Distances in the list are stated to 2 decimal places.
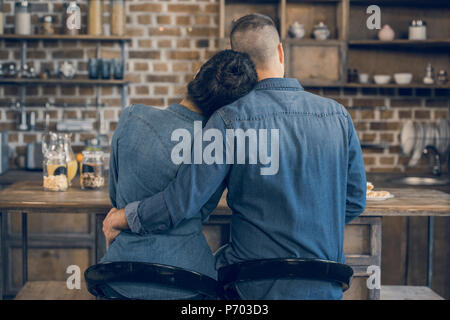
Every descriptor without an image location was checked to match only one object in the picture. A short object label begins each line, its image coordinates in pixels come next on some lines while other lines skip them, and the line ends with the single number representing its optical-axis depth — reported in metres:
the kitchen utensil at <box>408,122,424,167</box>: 3.73
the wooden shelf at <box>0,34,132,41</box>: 3.73
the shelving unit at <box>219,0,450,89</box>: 3.68
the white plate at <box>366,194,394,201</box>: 2.20
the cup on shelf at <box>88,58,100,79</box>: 3.74
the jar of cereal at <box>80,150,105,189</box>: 2.38
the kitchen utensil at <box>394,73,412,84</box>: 3.75
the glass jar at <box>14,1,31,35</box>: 3.78
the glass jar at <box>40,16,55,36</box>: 3.78
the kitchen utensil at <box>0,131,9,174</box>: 3.75
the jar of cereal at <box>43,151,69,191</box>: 2.36
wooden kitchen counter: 2.07
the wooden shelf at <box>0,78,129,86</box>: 3.73
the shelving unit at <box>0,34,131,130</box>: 3.74
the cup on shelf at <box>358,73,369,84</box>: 3.78
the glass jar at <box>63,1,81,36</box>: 3.78
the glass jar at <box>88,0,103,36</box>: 3.77
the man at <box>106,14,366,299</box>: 1.46
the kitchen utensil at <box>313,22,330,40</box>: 3.72
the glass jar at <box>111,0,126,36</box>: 3.78
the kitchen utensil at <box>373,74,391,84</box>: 3.76
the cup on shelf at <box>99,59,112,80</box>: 3.75
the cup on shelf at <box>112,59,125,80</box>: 3.75
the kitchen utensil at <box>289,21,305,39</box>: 3.72
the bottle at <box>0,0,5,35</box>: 3.81
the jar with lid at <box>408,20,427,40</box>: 3.73
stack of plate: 3.73
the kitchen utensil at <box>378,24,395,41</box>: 3.76
